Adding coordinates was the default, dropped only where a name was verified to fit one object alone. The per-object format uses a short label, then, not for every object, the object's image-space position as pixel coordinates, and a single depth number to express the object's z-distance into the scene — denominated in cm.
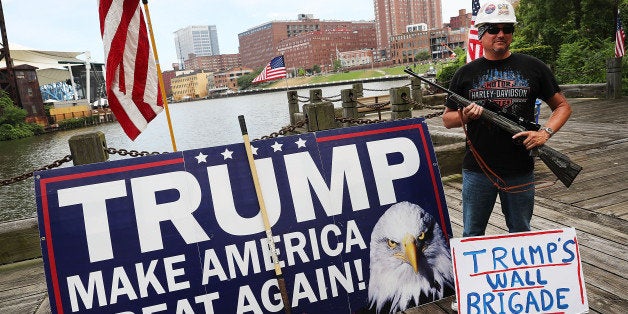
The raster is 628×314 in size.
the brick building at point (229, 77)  17962
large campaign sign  261
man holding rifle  257
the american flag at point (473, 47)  722
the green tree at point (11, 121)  4672
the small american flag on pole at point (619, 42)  1379
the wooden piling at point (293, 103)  1746
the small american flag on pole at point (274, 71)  1955
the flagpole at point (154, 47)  436
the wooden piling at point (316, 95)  1570
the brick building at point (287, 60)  17831
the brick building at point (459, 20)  15634
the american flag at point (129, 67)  420
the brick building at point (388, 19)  19000
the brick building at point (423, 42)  14100
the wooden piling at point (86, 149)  408
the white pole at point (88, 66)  8706
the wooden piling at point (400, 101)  764
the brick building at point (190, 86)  16462
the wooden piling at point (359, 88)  1834
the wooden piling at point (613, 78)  1278
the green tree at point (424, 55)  13530
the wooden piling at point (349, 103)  1302
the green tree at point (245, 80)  16091
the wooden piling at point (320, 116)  505
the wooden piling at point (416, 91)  1595
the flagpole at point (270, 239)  270
